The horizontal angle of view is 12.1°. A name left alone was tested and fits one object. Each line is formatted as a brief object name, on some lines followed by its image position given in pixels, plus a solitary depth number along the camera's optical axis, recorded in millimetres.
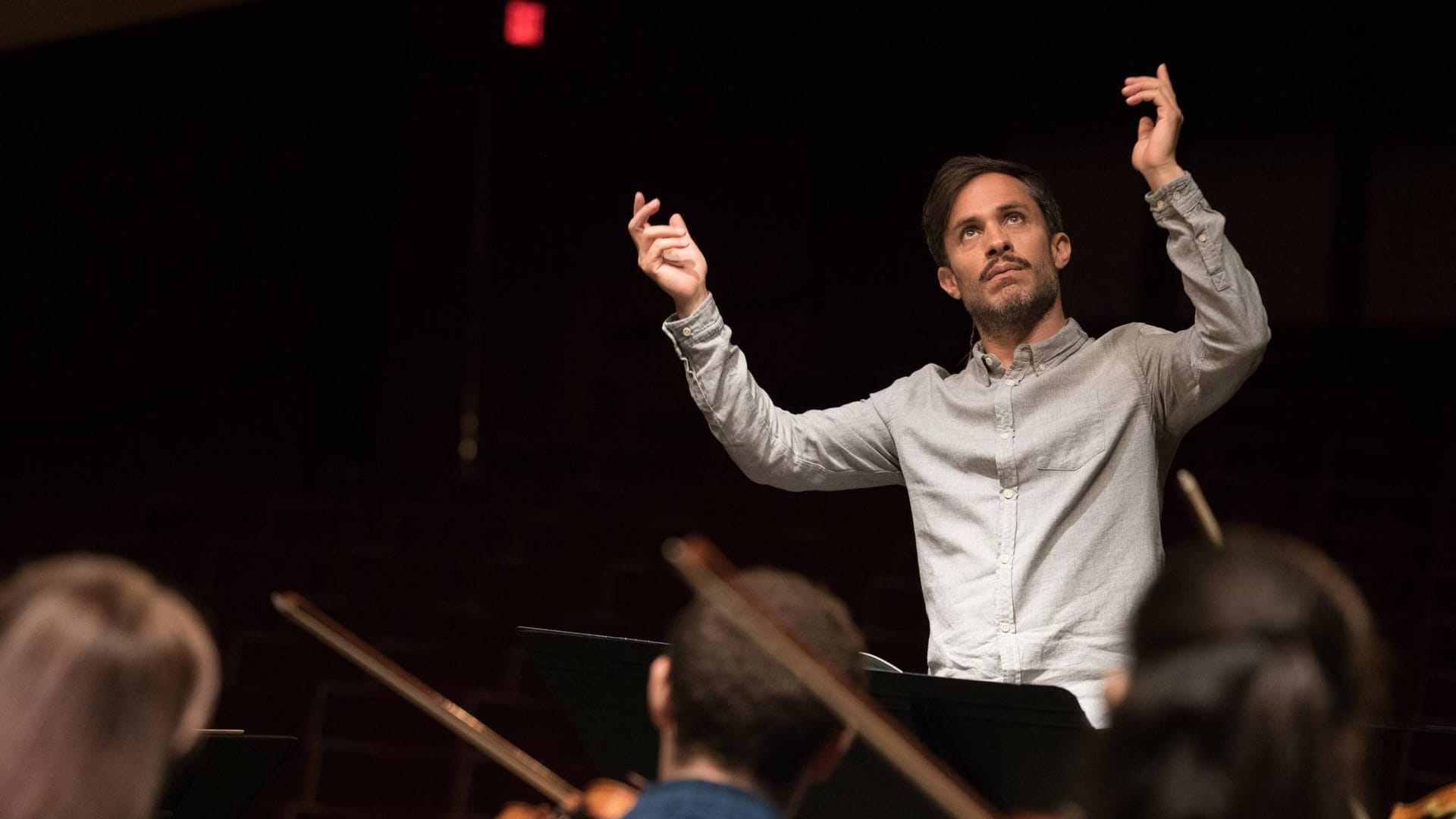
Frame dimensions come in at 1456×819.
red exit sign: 10720
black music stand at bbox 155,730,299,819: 8475
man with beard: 8635
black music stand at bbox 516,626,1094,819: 8305
